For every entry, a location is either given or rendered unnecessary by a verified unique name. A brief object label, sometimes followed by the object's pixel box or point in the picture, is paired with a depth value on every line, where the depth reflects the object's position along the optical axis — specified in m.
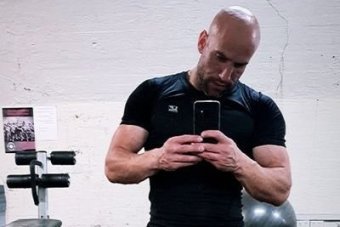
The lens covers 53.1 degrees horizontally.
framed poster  1.98
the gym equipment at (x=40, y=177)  1.46
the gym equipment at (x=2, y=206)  1.99
